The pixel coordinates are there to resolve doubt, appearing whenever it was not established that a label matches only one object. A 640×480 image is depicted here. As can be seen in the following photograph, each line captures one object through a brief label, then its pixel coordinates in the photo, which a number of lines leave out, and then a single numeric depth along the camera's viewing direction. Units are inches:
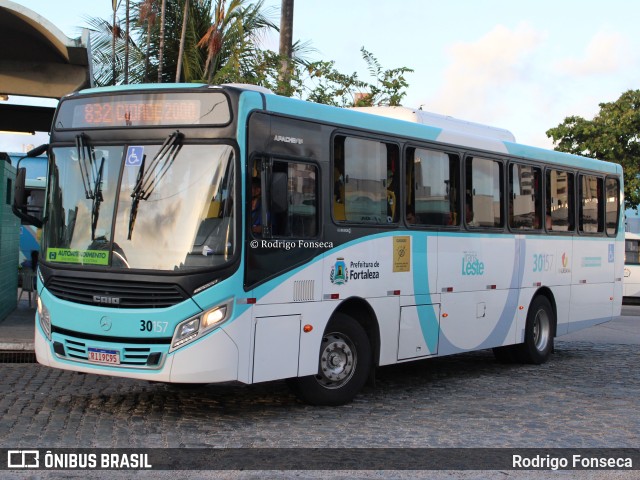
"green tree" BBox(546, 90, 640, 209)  1622.8
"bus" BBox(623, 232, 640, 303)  1294.3
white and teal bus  343.0
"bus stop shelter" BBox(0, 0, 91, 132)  566.3
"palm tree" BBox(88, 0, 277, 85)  883.4
